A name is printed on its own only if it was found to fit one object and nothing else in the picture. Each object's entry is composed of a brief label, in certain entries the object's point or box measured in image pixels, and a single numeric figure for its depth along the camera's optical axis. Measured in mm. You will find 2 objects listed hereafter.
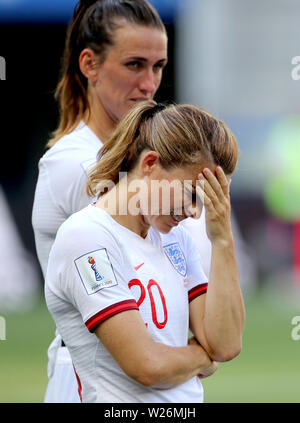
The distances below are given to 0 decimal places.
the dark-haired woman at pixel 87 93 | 5852
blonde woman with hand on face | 4531
